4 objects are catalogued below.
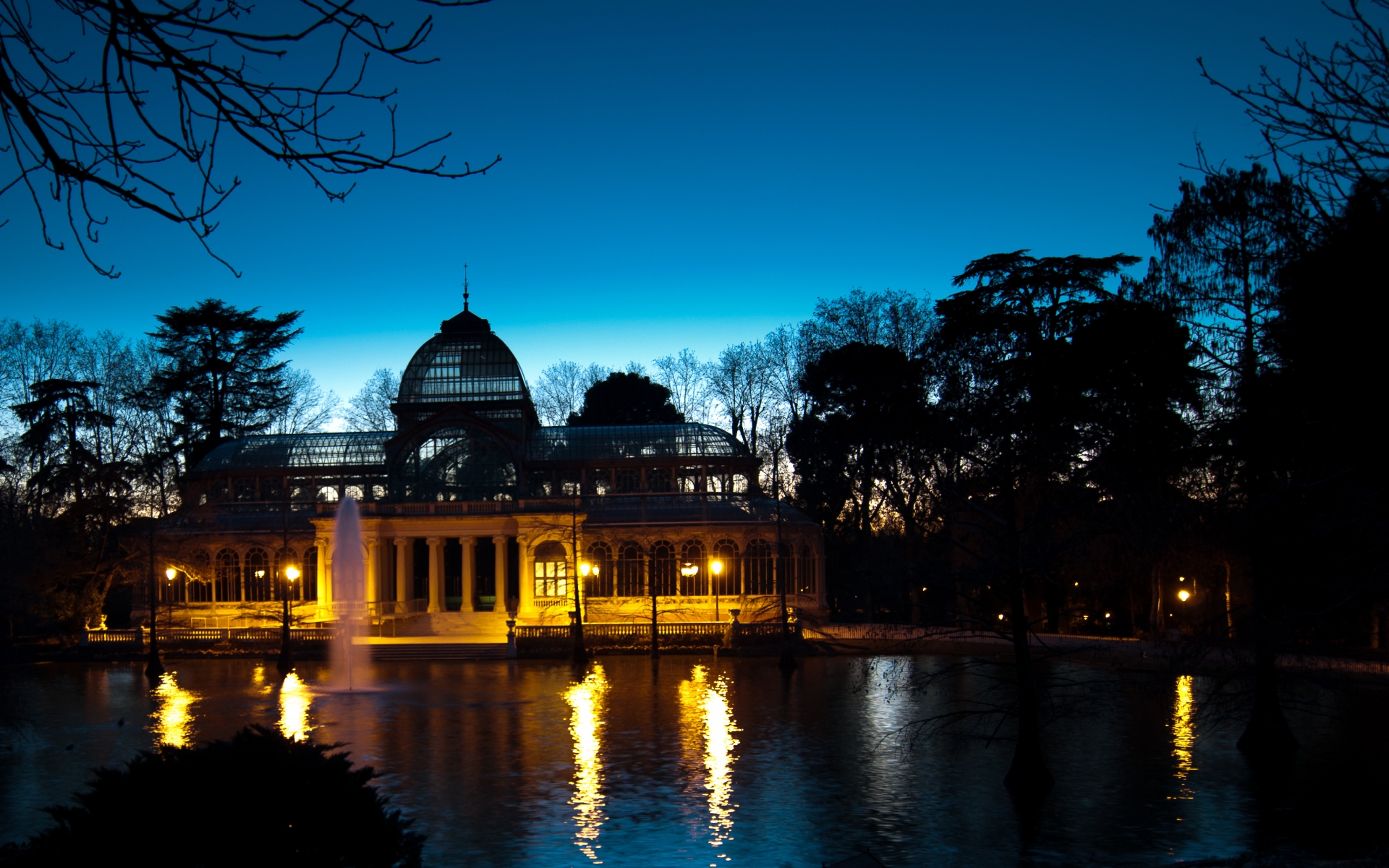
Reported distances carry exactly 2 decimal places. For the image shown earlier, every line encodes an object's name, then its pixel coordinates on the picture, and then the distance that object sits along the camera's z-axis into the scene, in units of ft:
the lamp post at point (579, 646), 121.90
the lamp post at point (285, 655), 115.55
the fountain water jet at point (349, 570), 150.51
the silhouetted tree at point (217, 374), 204.74
